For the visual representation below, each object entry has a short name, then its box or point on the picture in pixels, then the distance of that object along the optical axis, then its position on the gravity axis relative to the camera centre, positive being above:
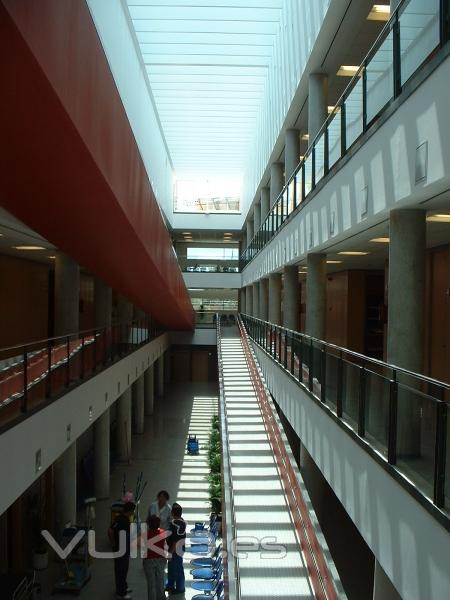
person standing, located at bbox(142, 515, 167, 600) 8.17 -3.55
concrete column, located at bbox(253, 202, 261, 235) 25.55 +3.77
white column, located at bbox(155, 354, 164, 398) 29.01 -3.84
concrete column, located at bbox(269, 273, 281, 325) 18.22 +0.17
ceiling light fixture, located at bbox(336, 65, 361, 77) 10.95 +4.29
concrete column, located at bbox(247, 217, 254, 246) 30.48 +3.71
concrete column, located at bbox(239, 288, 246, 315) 34.06 +0.06
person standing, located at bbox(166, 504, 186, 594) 8.96 -3.89
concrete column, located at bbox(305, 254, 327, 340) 10.57 +0.11
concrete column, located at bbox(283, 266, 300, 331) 14.19 +0.12
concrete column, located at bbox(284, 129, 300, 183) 14.25 +3.62
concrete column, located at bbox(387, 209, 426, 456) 5.53 +0.15
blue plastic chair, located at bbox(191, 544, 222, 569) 9.41 -4.08
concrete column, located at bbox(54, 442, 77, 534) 11.56 -3.72
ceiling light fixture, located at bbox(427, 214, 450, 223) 6.25 +0.92
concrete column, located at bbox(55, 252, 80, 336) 13.02 +0.12
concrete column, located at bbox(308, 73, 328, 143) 10.80 +3.60
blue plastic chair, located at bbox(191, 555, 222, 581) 8.97 -4.09
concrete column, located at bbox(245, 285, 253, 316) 29.36 +0.10
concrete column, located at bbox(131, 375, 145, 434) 21.45 -3.90
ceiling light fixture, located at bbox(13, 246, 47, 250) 12.35 +1.02
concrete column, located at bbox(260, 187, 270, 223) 22.08 +3.78
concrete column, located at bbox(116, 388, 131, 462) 17.41 -3.83
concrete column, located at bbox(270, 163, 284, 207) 18.16 +3.73
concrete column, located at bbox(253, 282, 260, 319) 25.08 +0.09
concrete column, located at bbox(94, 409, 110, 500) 14.44 -3.86
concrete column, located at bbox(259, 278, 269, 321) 21.52 +0.12
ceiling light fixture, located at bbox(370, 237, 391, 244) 8.47 +0.90
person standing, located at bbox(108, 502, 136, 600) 9.05 -3.85
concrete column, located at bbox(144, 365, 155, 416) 24.58 -3.75
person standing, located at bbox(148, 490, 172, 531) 9.48 -3.36
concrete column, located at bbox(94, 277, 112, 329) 18.12 -0.17
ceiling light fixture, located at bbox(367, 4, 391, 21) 8.54 +4.18
